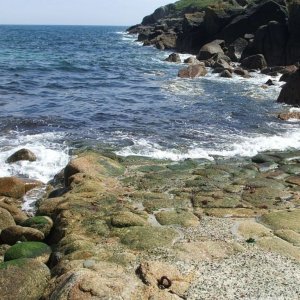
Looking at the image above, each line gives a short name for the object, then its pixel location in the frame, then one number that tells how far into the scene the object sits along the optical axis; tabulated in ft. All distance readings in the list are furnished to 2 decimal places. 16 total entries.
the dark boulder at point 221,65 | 151.34
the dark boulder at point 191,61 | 176.22
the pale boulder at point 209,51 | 178.40
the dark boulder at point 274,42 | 165.37
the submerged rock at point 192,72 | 140.05
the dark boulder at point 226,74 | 139.54
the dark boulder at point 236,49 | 180.72
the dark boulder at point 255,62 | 157.69
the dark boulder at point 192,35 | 228.63
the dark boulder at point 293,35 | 159.44
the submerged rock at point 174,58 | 188.03
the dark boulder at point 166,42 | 268.02
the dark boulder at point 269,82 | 122.71
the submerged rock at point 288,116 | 81.61
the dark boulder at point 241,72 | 140.28
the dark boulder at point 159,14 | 487.49
